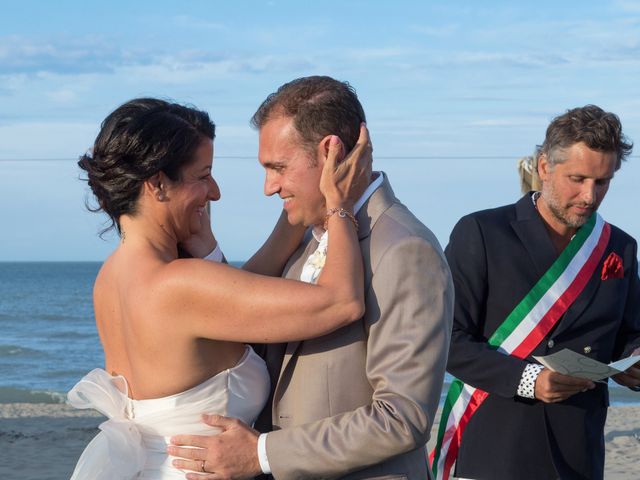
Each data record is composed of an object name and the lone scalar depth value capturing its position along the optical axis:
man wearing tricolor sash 4.40
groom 2.96
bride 3.02
